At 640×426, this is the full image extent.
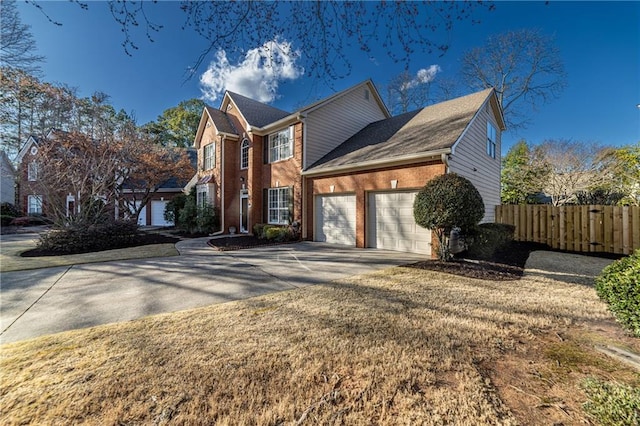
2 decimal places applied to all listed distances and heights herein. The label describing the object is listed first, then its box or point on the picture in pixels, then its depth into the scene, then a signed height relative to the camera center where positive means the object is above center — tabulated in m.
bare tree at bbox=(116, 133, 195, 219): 14.70 +3.14
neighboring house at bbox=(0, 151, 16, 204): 20.19 +2.54
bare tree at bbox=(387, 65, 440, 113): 20.93 +10.06
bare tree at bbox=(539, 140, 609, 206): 17.91 +3.02
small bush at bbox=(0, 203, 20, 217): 20.94 +0.32
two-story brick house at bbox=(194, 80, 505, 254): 9.36 +2.30
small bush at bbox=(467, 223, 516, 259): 7.86 -0.93
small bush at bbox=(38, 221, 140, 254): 9.79 -1.00
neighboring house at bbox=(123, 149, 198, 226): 23.51 +0.65
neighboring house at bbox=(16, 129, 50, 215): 19.10 +2.21
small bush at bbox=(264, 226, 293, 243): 12.32 -1.05
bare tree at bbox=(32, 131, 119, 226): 10.75 +1.88
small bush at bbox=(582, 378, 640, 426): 1.84 -1.50
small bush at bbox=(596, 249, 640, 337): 2.65 -0.90
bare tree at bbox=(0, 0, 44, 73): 10.57 +7.39
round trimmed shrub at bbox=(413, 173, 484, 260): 6.87 +0.13
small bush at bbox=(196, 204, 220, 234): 15.88 -0.39
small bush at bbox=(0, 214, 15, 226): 19.71 -0.41
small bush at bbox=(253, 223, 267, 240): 13.19 -0.96
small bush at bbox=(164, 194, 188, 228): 19.33 +0.45
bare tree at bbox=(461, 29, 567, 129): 17.75 +10.51
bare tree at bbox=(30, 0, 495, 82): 3.22 +2.49
